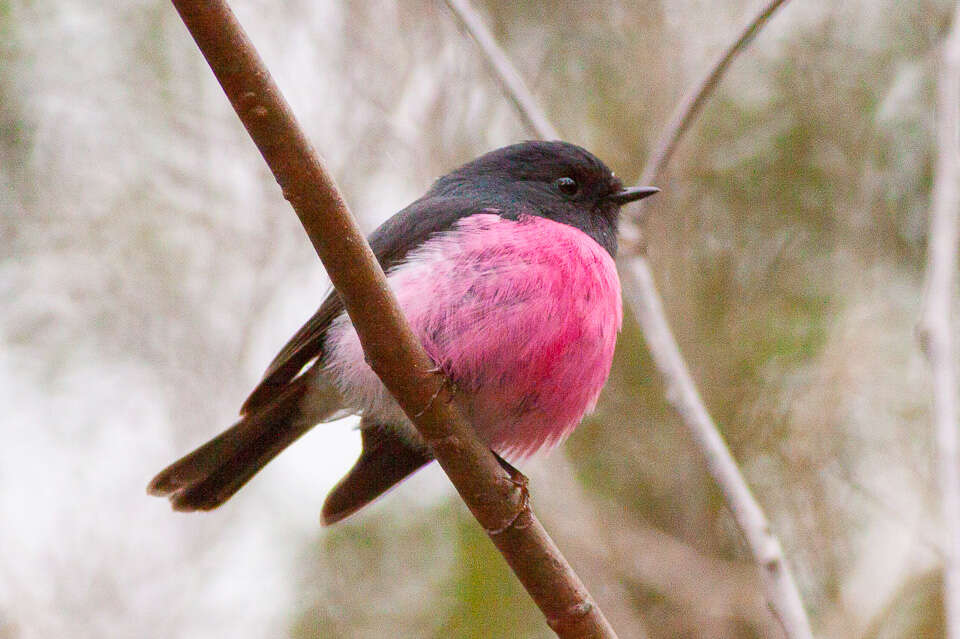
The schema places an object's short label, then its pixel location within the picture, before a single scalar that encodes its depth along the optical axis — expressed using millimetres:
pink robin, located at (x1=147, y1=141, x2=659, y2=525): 6937
